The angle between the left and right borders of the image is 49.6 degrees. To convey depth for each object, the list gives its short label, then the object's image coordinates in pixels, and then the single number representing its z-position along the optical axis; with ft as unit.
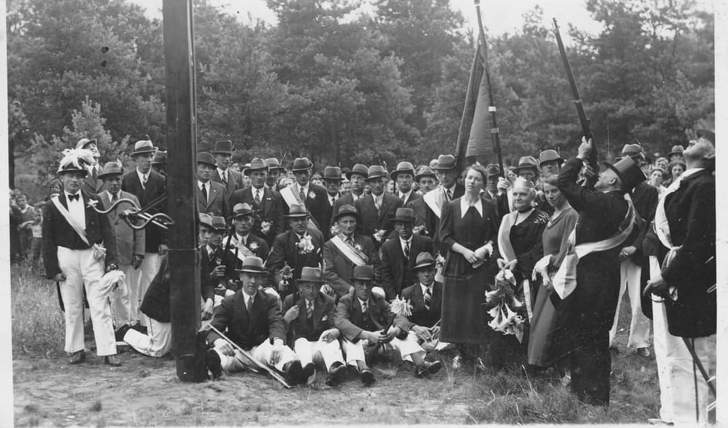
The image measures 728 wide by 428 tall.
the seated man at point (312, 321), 25.02
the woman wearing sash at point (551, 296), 20.84
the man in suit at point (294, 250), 29.60
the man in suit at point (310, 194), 35.40
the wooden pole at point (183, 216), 22.15
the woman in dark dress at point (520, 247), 23.95
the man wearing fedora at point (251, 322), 24.70
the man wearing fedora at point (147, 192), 31.45
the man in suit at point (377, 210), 33.19
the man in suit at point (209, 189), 32.63
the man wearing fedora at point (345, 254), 28.94
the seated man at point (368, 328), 25.16
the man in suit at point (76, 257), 26.02
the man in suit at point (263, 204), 33.27
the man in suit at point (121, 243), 30.86
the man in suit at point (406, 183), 34.17
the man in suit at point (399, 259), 29.30
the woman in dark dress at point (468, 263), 25.39
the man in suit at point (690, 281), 16.97
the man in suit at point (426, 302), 27.32
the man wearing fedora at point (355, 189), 34.01
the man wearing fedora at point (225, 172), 35.91
